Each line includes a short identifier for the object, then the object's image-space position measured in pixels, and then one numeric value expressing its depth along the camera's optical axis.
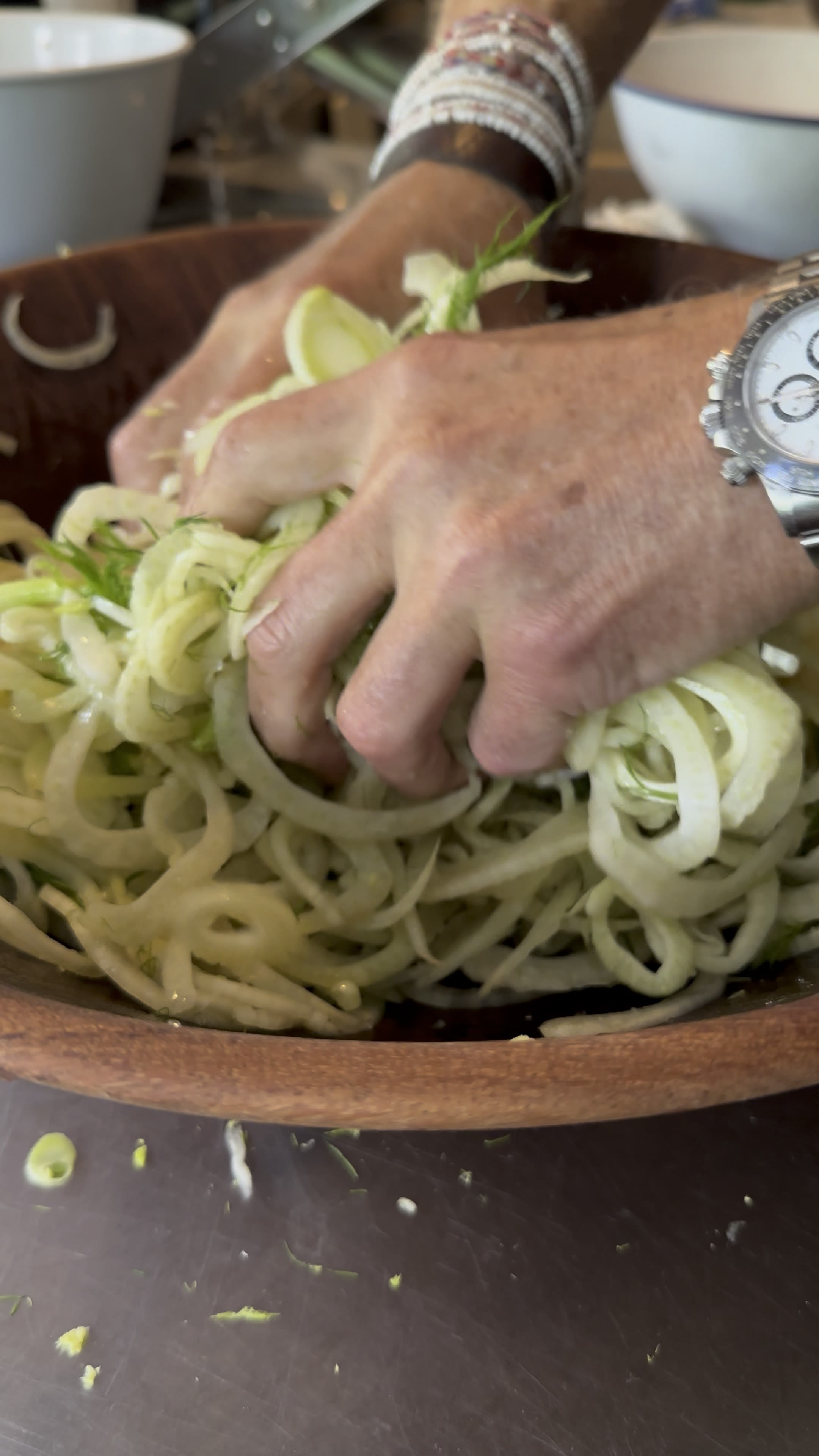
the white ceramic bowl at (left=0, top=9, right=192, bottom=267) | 0.81
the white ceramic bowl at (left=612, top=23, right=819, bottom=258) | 0.80
